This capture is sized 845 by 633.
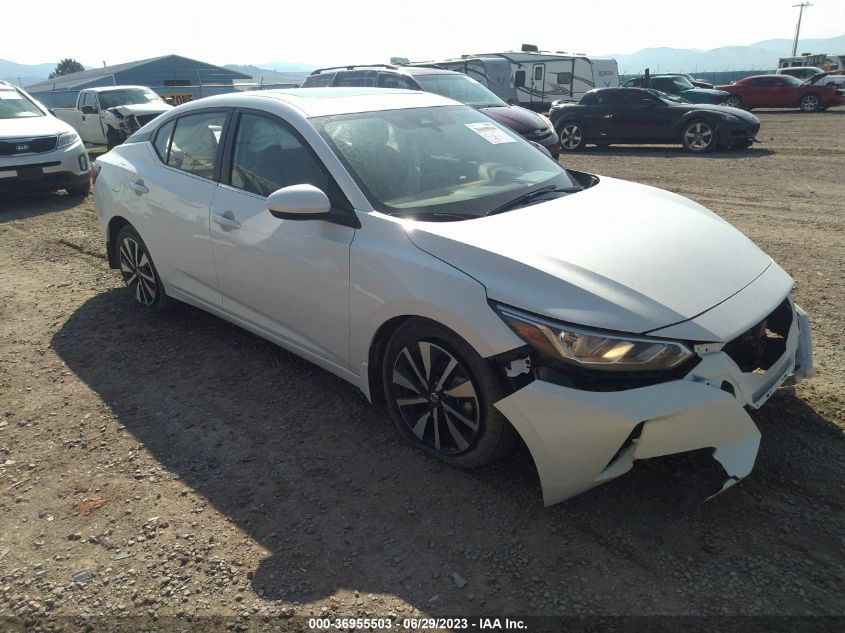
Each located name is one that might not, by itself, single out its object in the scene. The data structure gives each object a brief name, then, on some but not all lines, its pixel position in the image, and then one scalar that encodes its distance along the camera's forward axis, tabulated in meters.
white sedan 2.38
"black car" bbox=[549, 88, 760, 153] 12.90
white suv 8.68
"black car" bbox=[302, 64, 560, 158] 10.21
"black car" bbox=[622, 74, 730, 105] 21.62
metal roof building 40.54
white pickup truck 15.14
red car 23.41
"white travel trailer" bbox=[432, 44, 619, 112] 24.30
